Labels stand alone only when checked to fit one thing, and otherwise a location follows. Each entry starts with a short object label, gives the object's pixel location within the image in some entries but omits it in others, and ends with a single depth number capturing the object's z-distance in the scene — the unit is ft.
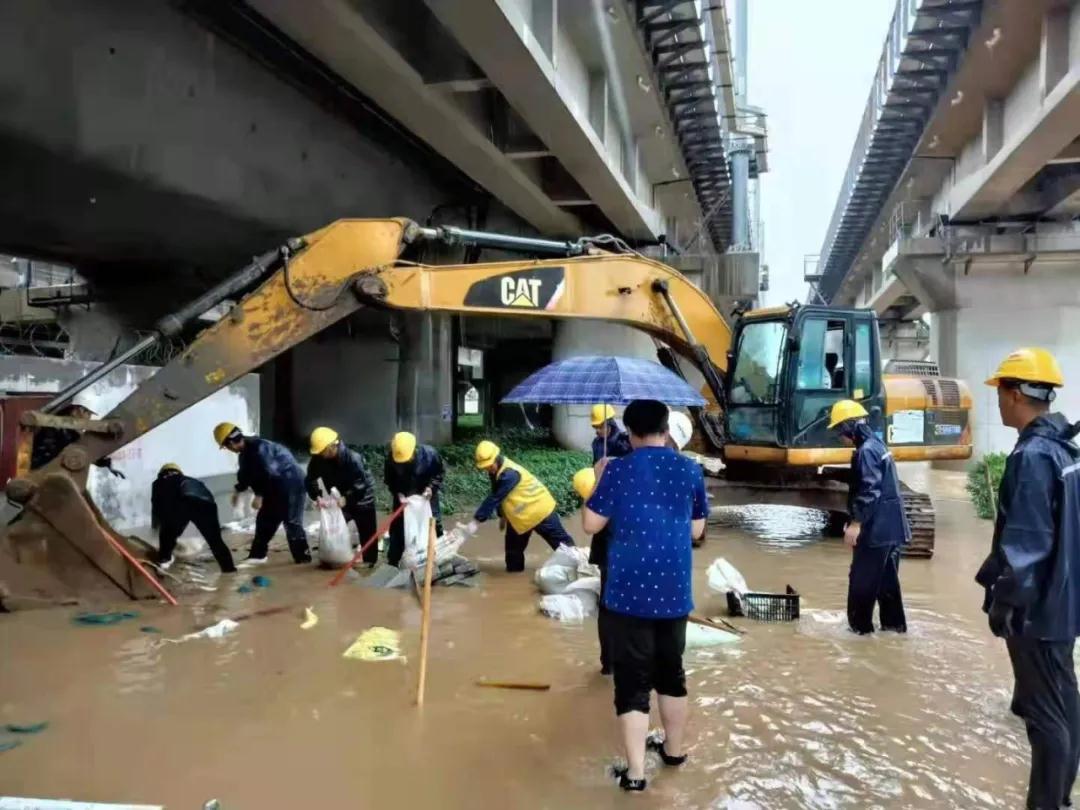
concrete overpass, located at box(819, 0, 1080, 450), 35.58
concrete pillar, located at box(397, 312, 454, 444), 54.90
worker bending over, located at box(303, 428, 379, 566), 25.70
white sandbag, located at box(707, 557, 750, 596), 21.11
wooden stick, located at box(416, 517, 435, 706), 14.67
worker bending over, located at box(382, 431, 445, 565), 25.12
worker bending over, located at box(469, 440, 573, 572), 23.72
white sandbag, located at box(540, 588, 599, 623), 20.42
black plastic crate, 20.68
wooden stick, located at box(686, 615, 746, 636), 19.20
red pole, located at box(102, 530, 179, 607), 20.94
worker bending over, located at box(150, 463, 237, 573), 24.20
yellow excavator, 21.04
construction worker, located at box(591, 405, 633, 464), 22.54
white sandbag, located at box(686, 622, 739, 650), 18.33
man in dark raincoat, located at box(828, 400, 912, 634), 18.25
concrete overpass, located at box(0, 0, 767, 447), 26.23
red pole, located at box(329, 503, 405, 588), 23.31
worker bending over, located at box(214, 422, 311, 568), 25.29
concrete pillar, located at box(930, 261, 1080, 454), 57.47
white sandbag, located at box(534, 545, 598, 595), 22.15
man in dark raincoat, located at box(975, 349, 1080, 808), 9.92
